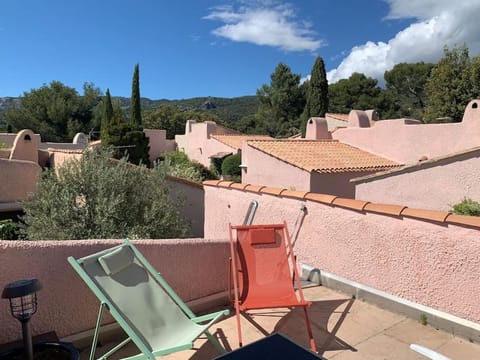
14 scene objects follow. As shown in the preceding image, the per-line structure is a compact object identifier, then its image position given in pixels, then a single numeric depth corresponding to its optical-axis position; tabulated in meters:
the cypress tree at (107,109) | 38.91
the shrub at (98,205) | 7.93
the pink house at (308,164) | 15.35
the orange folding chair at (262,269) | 4.24
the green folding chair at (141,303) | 3.23
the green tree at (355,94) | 45.54
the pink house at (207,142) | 32.06
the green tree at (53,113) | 48.41
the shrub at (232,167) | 27.73
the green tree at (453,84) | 28.17
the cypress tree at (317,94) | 36.88
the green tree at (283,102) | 48.28
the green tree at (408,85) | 42.81
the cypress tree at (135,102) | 38.13
